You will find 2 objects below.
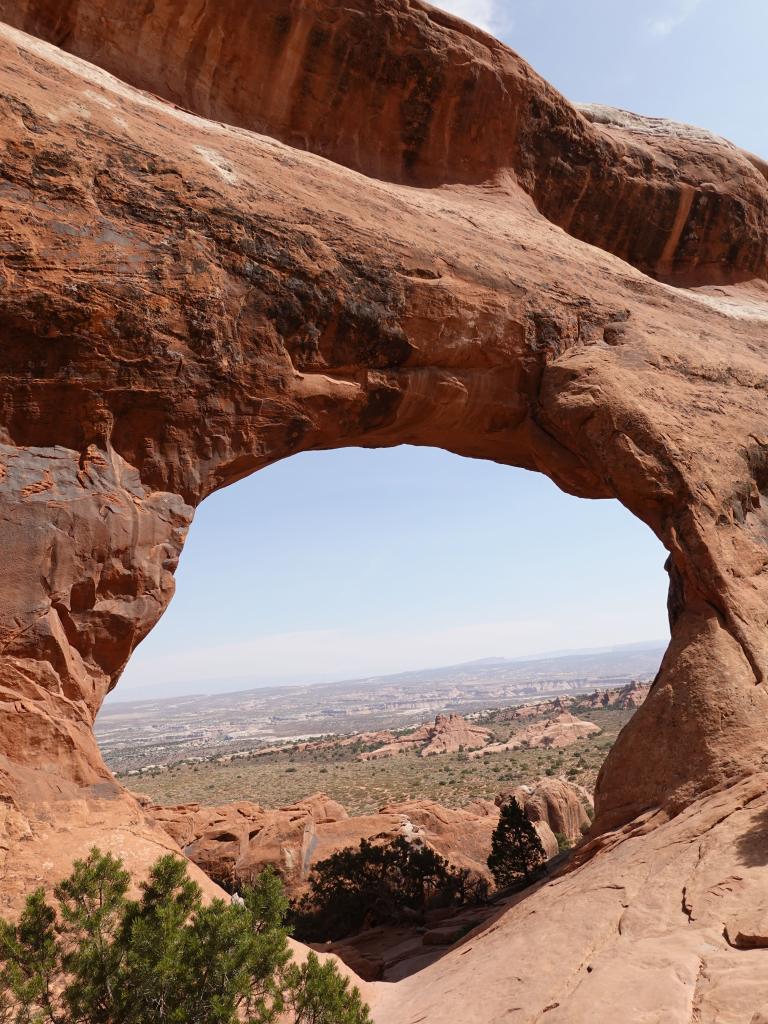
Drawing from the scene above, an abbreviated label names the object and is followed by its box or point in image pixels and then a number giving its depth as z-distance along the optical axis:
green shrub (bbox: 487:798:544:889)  16.73
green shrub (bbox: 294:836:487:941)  15.30
